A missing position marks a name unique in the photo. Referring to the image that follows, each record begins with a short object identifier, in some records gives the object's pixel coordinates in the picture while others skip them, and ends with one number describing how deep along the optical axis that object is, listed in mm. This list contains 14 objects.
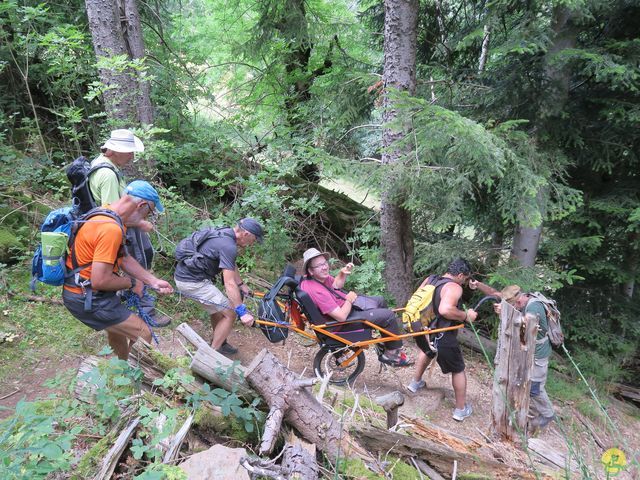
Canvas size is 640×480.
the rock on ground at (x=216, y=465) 2279
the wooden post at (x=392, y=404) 3422
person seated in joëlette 5105
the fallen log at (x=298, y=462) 2348
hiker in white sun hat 4559
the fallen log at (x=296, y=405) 2801
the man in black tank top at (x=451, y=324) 5141
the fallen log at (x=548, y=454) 3779
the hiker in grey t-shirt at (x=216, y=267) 4777
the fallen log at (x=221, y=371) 2943
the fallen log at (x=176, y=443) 2474
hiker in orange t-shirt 3566
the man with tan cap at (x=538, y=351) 5047
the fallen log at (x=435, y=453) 3123
